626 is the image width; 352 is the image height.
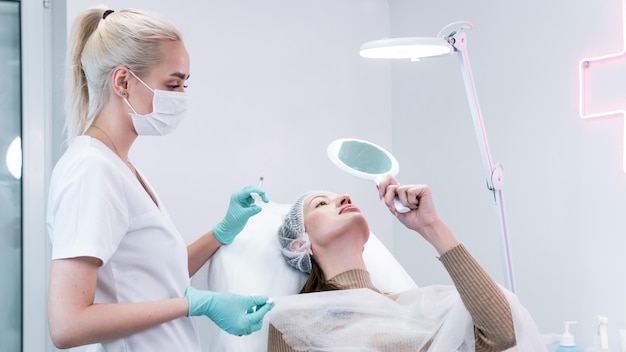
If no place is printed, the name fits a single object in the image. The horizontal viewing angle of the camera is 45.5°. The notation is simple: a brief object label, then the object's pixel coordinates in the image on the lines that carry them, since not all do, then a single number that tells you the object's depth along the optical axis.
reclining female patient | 1.39
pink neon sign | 1.75
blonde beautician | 1.16
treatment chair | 1.68
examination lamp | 1.64
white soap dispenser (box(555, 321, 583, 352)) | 1.72
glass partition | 2.16
